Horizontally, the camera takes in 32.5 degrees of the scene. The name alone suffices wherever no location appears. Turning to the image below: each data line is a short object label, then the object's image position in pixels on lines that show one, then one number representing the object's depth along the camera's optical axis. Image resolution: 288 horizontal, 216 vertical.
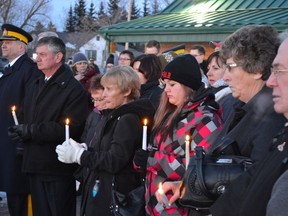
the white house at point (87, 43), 67.25
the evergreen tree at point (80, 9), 83.75
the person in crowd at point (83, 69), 7.72
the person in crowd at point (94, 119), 4.50
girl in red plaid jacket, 3.28
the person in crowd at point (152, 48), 8.09
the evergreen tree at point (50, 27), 57.62
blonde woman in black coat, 4.00
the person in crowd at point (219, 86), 3.91
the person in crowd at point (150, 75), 5.07
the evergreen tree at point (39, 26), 52.03
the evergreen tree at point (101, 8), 75.18
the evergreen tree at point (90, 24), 60.14
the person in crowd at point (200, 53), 8.15
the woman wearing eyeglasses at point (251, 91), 2.60
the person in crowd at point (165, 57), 5.38
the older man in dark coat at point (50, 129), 4.89
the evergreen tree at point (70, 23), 86.69
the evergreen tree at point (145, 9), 80.81
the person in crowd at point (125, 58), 7.97
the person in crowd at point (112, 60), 9.73
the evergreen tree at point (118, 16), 51.75
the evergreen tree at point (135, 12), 70.89
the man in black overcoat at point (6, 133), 5.32
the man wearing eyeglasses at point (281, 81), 2.22
